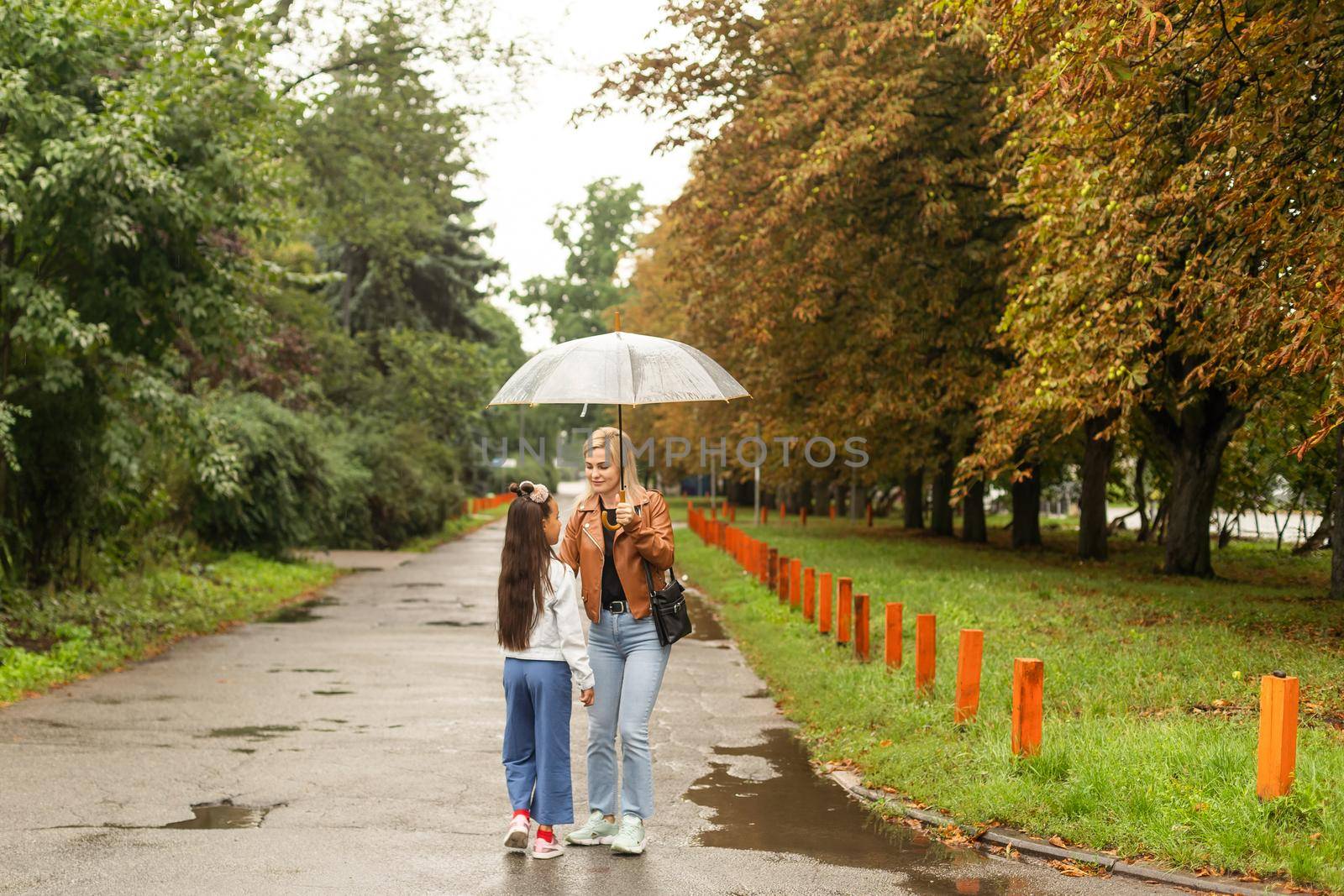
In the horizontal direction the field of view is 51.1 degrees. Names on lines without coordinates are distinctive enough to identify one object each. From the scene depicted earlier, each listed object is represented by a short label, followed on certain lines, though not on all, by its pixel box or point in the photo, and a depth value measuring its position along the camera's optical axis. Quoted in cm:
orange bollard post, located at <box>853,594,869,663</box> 1250
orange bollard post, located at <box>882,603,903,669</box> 1152
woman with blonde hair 664
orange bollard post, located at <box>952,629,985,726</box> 907
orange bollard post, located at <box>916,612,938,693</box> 1028
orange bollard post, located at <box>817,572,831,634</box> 1457
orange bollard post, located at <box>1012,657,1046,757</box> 777
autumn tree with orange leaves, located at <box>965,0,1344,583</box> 1004
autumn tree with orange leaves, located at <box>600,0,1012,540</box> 1995
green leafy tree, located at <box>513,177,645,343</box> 9031
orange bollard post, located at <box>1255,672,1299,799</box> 662
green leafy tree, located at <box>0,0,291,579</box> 1277
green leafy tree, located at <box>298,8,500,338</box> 2364
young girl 658
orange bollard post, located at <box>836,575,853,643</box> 1352
